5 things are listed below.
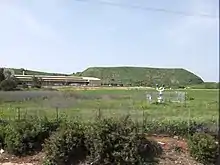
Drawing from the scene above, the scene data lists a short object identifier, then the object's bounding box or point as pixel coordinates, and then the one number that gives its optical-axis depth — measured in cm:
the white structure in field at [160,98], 1866
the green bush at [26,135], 753
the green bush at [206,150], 714
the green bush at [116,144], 697
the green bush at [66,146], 704
